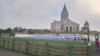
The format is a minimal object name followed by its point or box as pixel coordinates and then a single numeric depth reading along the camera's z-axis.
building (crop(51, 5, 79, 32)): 172.80
